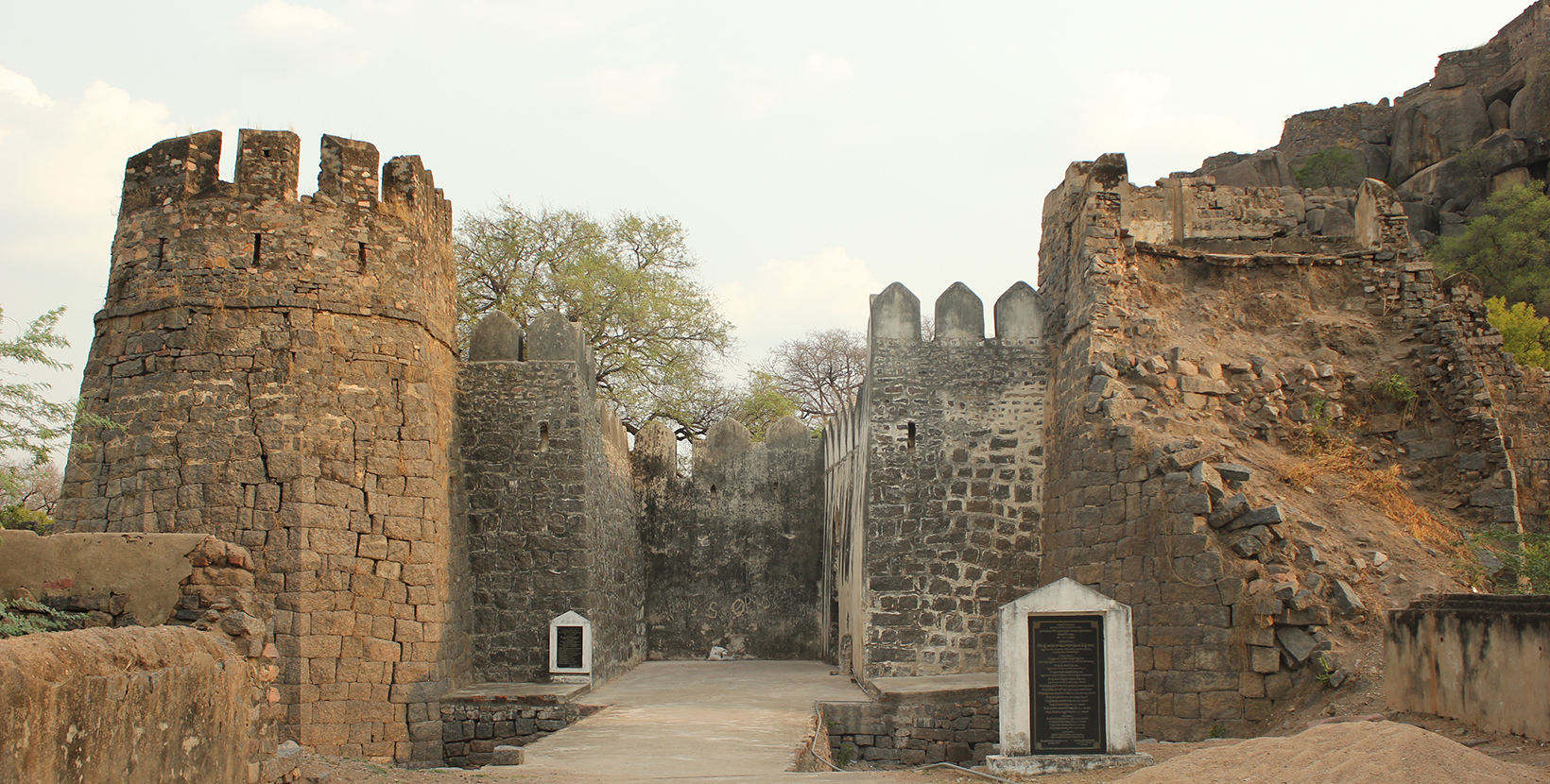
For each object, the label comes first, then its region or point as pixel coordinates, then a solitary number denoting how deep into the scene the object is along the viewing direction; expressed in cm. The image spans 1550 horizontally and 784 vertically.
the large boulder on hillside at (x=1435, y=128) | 2927
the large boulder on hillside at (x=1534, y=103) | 2730
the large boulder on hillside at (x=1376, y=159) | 3142
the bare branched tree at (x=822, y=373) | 3209
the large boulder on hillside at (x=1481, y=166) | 2686
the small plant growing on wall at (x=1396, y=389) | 1110
